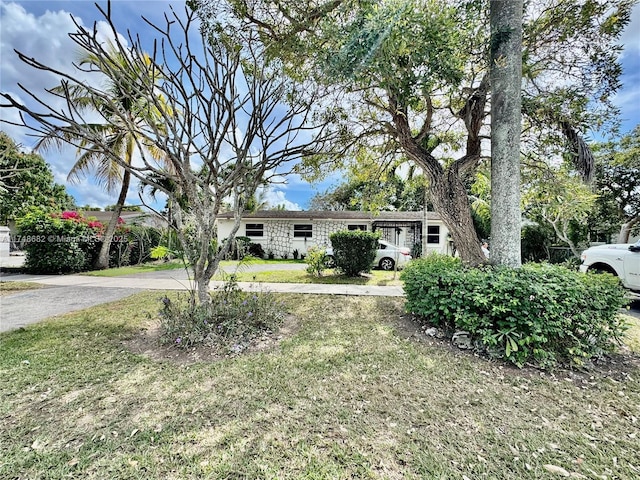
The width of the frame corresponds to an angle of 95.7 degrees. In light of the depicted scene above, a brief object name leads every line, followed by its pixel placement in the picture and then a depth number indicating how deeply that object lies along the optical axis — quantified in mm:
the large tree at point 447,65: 3357
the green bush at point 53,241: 10391
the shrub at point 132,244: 13273
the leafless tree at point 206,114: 3988
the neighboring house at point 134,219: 14938
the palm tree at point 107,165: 10586
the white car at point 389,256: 12812
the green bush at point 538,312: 3398
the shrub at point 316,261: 10250
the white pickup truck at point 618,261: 6312
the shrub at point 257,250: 18609
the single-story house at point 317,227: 16984
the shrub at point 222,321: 3992
